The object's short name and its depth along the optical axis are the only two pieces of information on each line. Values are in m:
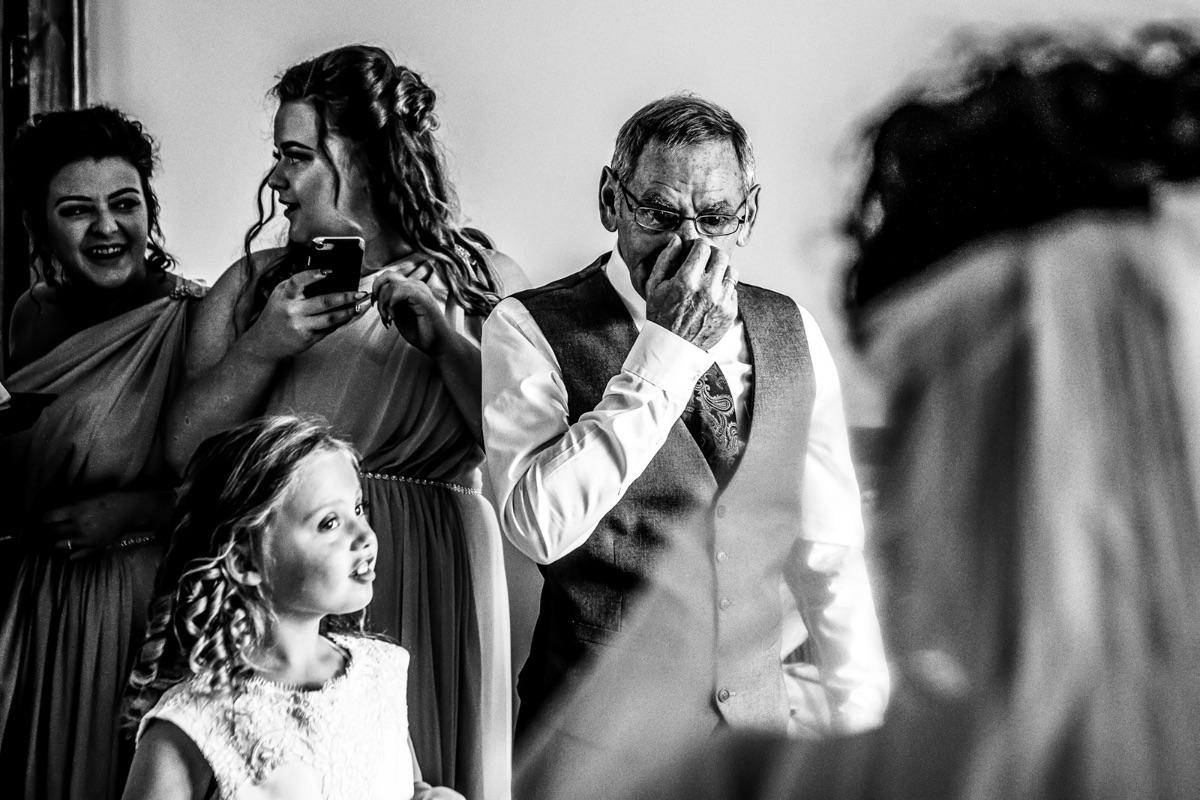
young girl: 1.73
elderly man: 1.94
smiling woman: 2.26
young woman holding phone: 2.16
